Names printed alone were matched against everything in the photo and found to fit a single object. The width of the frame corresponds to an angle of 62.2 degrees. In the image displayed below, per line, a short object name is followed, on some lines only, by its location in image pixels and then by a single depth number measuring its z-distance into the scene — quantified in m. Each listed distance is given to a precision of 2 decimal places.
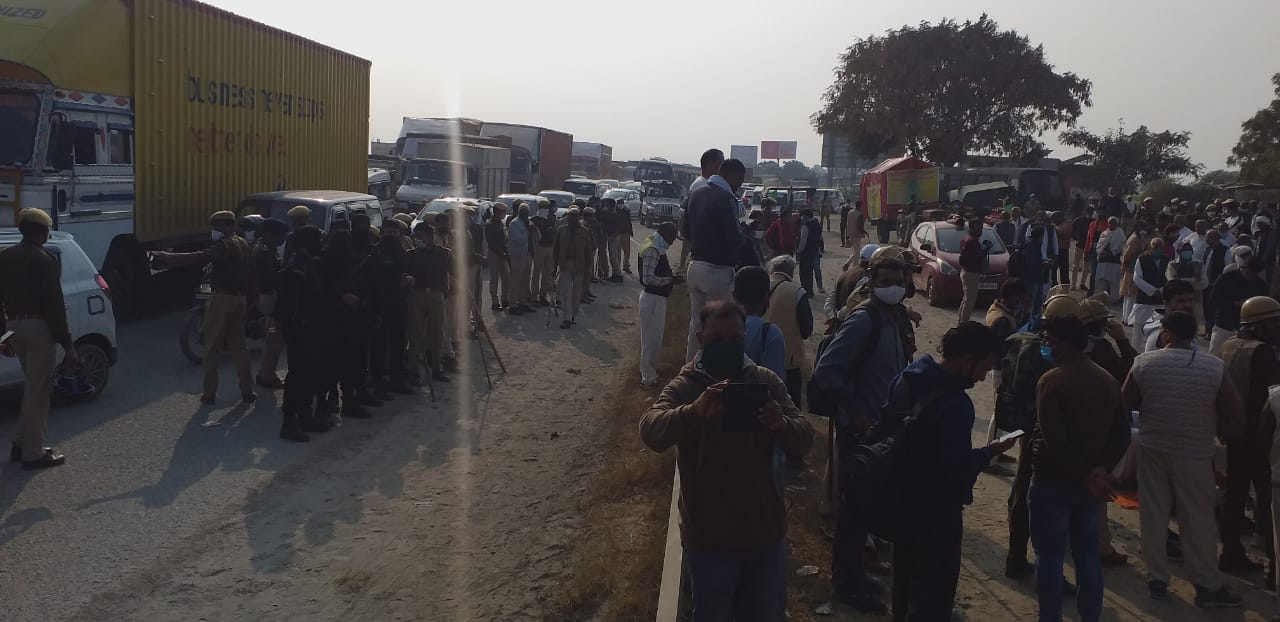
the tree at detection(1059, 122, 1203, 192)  54.81
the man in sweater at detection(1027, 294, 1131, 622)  4.92
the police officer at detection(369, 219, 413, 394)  10.41
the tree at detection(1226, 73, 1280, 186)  40.25
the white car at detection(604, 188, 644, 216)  45.84
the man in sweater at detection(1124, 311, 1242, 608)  5.75
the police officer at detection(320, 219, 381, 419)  9.38
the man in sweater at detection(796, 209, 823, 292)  19.80
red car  18.78
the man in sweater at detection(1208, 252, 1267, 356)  9.35
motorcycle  11.57
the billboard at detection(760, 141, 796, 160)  150.62
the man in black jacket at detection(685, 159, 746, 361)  7.65
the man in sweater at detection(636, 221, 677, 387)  10.64
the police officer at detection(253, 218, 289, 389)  10.26
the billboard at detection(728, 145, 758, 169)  147.34
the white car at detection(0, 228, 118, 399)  9.43
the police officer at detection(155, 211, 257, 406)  9.78
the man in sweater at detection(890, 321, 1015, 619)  4.37
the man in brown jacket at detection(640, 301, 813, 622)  3.76
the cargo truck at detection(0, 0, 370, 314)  12.47
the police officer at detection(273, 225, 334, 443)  9.04
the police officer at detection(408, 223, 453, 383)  11.47
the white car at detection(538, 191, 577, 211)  35.60
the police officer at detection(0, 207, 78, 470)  7.46
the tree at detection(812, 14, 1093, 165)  50.72
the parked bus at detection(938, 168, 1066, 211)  41.00
